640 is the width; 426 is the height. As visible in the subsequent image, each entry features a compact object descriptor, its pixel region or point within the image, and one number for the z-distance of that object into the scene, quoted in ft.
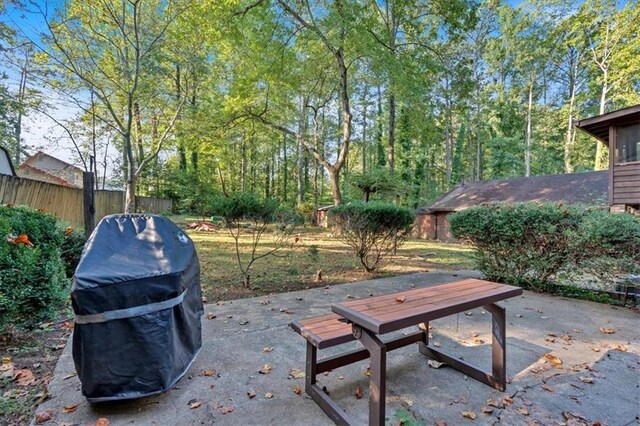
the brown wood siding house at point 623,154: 26.07
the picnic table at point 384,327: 5.19
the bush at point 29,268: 9.09
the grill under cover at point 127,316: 5.58
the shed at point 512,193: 42.78
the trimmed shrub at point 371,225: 18.47
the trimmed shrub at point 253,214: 14.32
